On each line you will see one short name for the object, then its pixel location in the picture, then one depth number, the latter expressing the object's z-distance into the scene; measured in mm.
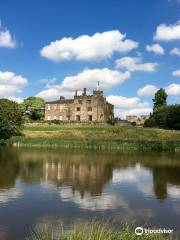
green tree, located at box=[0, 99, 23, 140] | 43990
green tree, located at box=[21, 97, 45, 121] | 75375
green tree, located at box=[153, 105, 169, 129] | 56976
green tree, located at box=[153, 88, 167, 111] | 65585
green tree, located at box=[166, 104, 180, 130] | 54996
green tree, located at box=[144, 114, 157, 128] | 61394
